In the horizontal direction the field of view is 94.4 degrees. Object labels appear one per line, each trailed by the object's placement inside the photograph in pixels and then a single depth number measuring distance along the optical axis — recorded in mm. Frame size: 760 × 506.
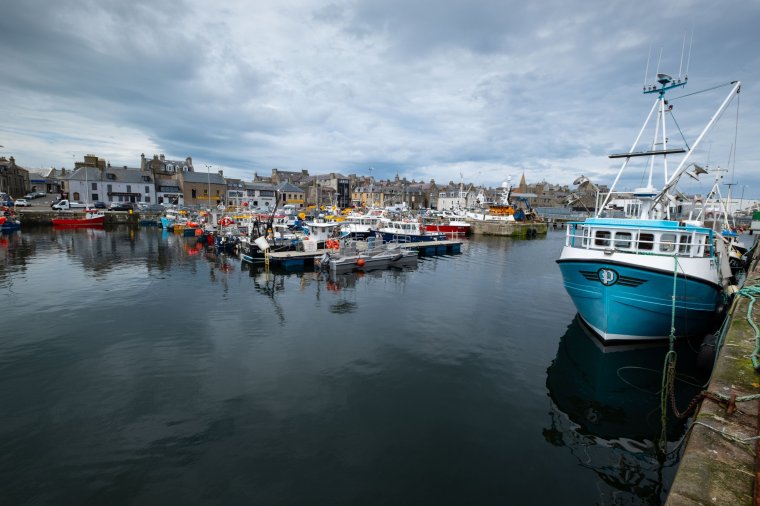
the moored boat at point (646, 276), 14438
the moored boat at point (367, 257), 33188
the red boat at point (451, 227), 71375
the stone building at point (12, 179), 94688
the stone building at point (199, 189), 102125
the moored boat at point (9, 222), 57116
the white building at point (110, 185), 88500
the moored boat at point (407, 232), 54406
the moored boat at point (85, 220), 66625
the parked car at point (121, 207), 81519
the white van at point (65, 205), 75038
